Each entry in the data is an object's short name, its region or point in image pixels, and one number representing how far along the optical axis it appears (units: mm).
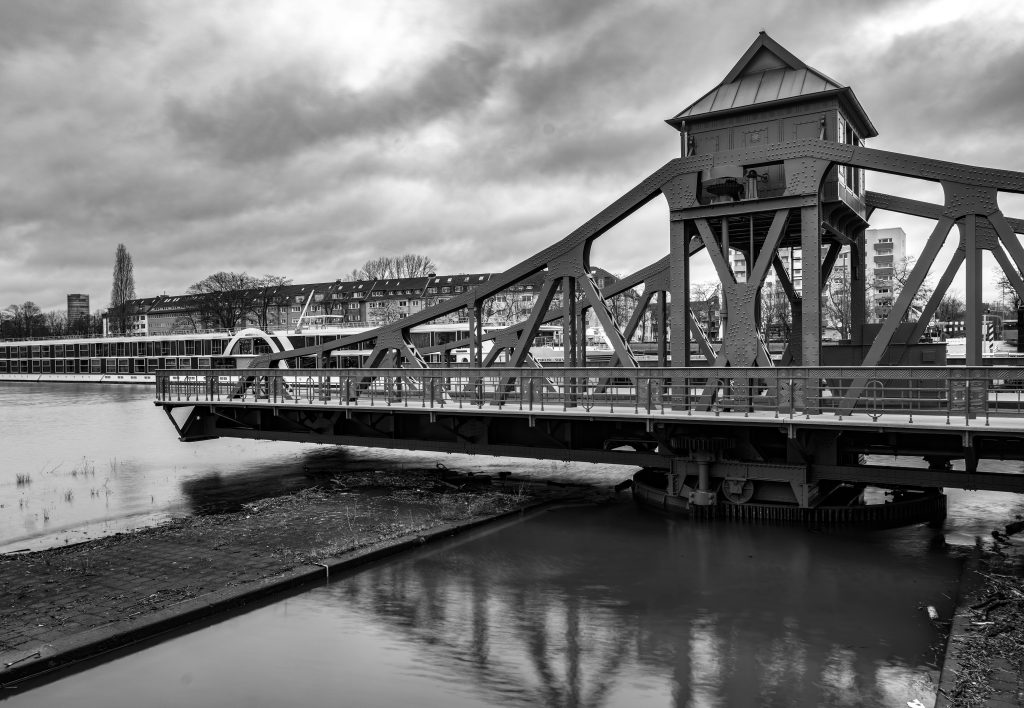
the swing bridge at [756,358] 14797
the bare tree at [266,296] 110812
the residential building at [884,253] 111250
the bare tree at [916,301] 65875
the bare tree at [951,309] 85212
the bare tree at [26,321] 151875
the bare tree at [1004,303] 66650
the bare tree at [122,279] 133500
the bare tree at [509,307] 110056
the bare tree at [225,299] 108438
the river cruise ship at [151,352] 70312
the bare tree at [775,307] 73525
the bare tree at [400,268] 135750
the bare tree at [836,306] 57906
